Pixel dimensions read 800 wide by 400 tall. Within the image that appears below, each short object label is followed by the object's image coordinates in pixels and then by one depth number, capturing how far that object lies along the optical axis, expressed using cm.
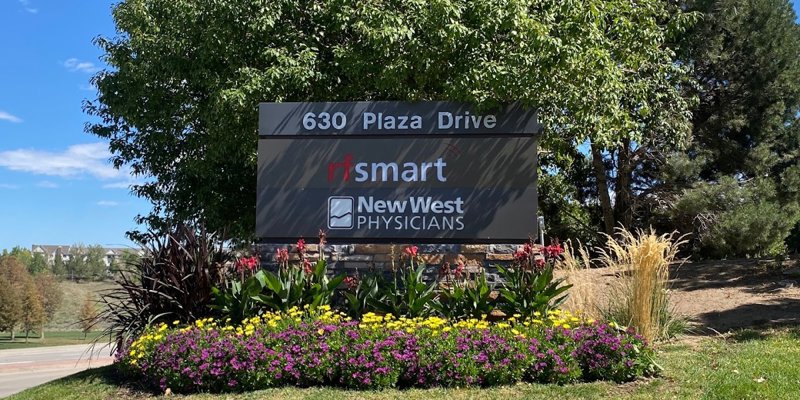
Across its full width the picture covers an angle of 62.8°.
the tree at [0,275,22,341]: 4281
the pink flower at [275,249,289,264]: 781
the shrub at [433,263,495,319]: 733
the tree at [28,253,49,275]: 7500
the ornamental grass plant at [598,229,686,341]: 744
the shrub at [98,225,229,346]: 766
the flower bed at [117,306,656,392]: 595
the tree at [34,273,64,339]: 4966
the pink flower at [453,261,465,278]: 781
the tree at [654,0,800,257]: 1662
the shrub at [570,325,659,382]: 603
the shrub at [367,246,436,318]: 730
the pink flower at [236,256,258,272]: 756
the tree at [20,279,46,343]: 4425
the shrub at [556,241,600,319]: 808
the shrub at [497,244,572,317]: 726
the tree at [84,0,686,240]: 923
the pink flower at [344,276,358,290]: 795
